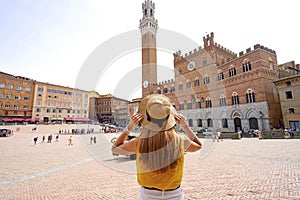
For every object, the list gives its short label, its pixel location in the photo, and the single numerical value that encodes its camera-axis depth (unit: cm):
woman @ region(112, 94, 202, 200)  152
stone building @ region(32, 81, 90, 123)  4531
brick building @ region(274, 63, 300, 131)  1898
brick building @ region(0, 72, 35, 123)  3962
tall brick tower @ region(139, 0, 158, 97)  4016
